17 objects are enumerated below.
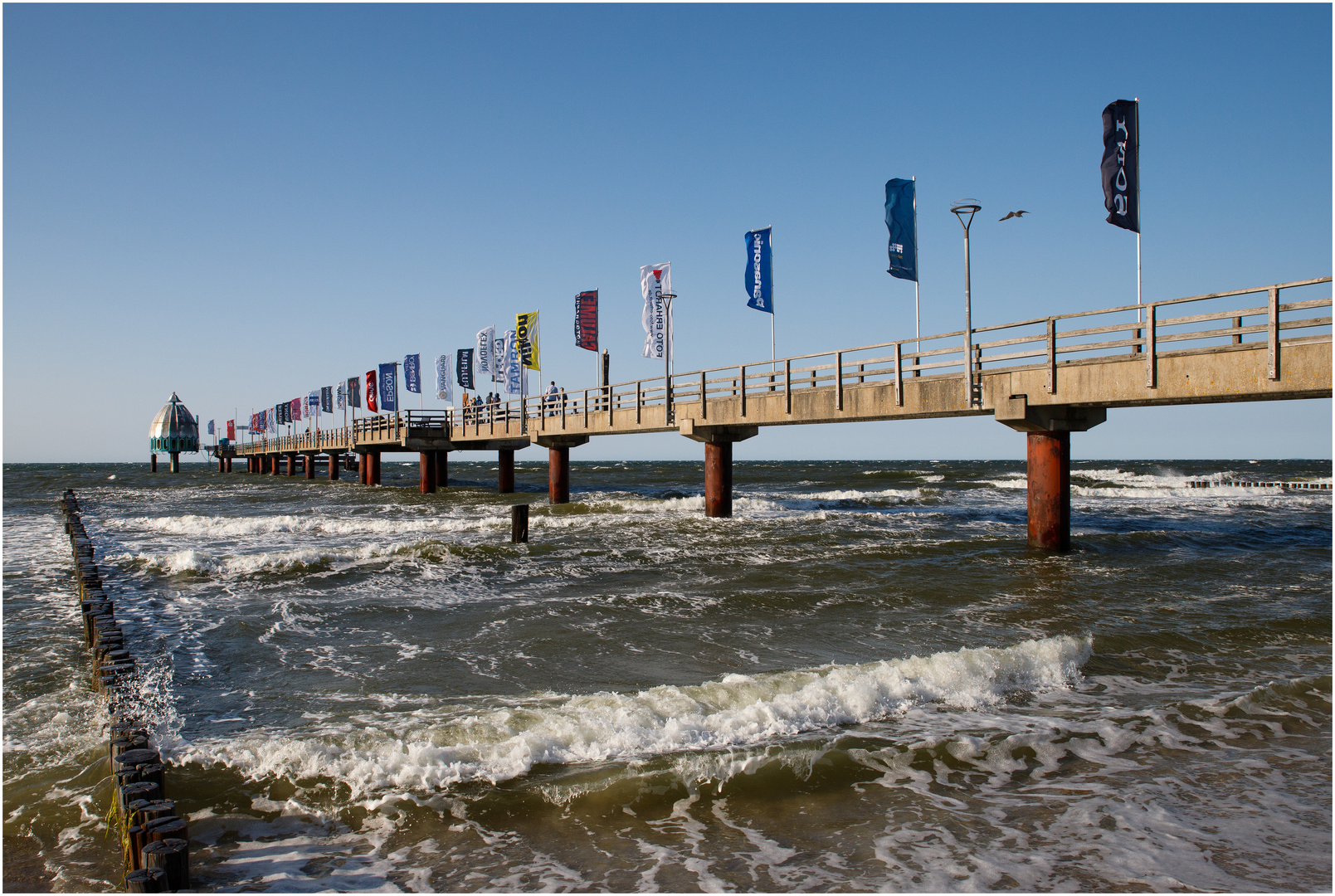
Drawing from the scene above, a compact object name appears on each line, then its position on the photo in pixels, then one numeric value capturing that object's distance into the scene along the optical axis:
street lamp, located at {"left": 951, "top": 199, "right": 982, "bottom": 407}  17.61
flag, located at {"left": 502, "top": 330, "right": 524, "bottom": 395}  38.03
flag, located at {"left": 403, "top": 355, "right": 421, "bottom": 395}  48.53
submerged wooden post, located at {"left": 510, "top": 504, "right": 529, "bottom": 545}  19.95
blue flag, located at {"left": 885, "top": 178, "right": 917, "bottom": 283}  20.89
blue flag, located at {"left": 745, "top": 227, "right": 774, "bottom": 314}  25.48
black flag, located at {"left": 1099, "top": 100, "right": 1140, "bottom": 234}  16.64
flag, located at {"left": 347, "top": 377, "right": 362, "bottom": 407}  58.66
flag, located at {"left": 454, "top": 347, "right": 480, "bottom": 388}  44.53
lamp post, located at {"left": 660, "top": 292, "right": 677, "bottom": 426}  29.03
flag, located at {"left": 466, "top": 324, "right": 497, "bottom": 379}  41.44
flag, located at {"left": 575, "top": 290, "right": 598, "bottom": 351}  33.66
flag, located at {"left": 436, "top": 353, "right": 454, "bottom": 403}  47.06
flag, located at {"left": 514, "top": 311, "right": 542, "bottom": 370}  36.72
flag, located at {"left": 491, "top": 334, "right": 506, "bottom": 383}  40.12
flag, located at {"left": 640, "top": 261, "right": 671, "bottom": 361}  29.14
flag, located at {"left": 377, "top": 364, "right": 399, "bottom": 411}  50.66
